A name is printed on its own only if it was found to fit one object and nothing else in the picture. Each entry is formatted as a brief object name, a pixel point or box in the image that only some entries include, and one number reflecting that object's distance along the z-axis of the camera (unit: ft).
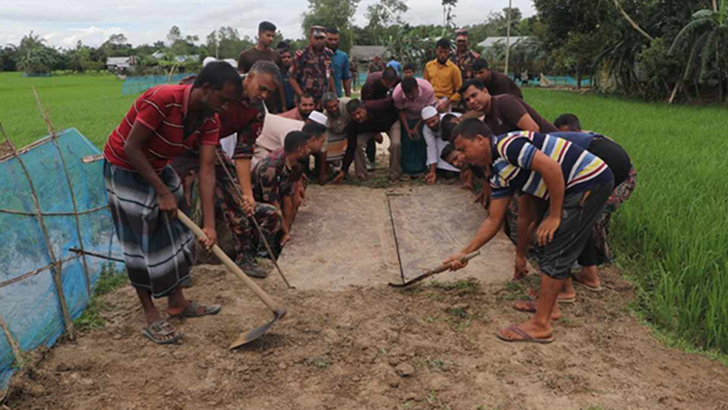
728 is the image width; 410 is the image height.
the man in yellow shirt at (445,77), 21.76
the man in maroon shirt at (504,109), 12.69
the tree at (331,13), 182.09
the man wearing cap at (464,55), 22.25
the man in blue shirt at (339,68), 23.67
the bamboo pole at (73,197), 10.14
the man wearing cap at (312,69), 21.43
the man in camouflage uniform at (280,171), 13.97
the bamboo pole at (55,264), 8.87
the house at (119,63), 173.82
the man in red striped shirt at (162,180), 8.31
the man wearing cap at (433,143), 19.95
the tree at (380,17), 196.13
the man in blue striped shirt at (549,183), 8.61
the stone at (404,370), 8.32
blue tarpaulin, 8.29
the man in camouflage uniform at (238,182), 12.00
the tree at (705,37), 39.96
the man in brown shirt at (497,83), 17.62
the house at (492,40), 119.85
